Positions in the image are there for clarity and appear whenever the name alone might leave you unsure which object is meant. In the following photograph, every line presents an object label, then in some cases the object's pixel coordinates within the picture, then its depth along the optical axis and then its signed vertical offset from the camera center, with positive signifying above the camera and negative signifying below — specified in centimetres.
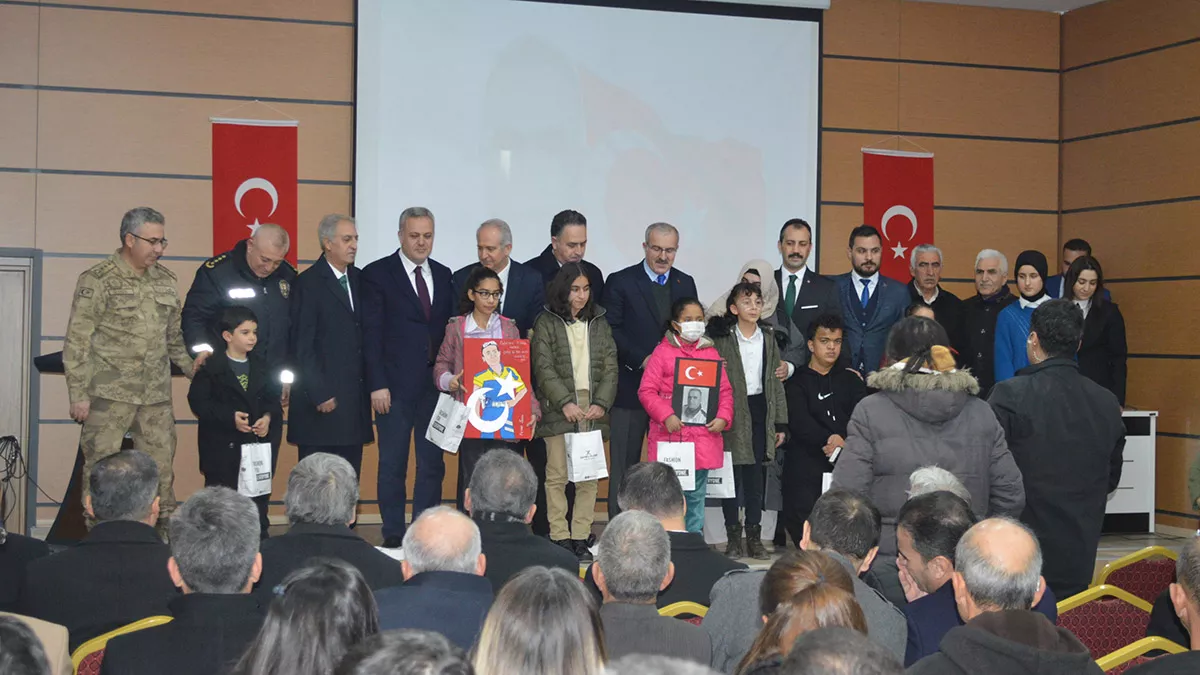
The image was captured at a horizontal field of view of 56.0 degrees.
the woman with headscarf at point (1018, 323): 628 +11
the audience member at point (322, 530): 313 -57
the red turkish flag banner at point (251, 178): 679 +91
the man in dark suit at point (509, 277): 552 +28
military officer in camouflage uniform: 516 -13
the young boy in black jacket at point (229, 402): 505 -33
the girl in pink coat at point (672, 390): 537 -29
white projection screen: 700 +136
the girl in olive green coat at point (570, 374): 541 -19
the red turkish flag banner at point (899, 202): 768 +95
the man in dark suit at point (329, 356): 534 -12
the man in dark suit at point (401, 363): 545 -15
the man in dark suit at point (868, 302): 605 +20
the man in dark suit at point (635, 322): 571 +7
